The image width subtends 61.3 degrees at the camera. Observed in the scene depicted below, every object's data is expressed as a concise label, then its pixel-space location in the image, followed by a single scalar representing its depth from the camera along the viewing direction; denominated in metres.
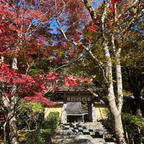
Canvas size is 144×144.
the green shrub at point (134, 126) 5.22
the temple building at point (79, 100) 9.99
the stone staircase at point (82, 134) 6.01
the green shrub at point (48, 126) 5.27
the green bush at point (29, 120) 9.53
